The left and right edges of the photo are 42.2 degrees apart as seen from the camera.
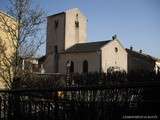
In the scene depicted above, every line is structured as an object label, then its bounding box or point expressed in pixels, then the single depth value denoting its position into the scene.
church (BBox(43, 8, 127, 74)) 36.57
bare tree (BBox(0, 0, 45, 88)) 9.21
